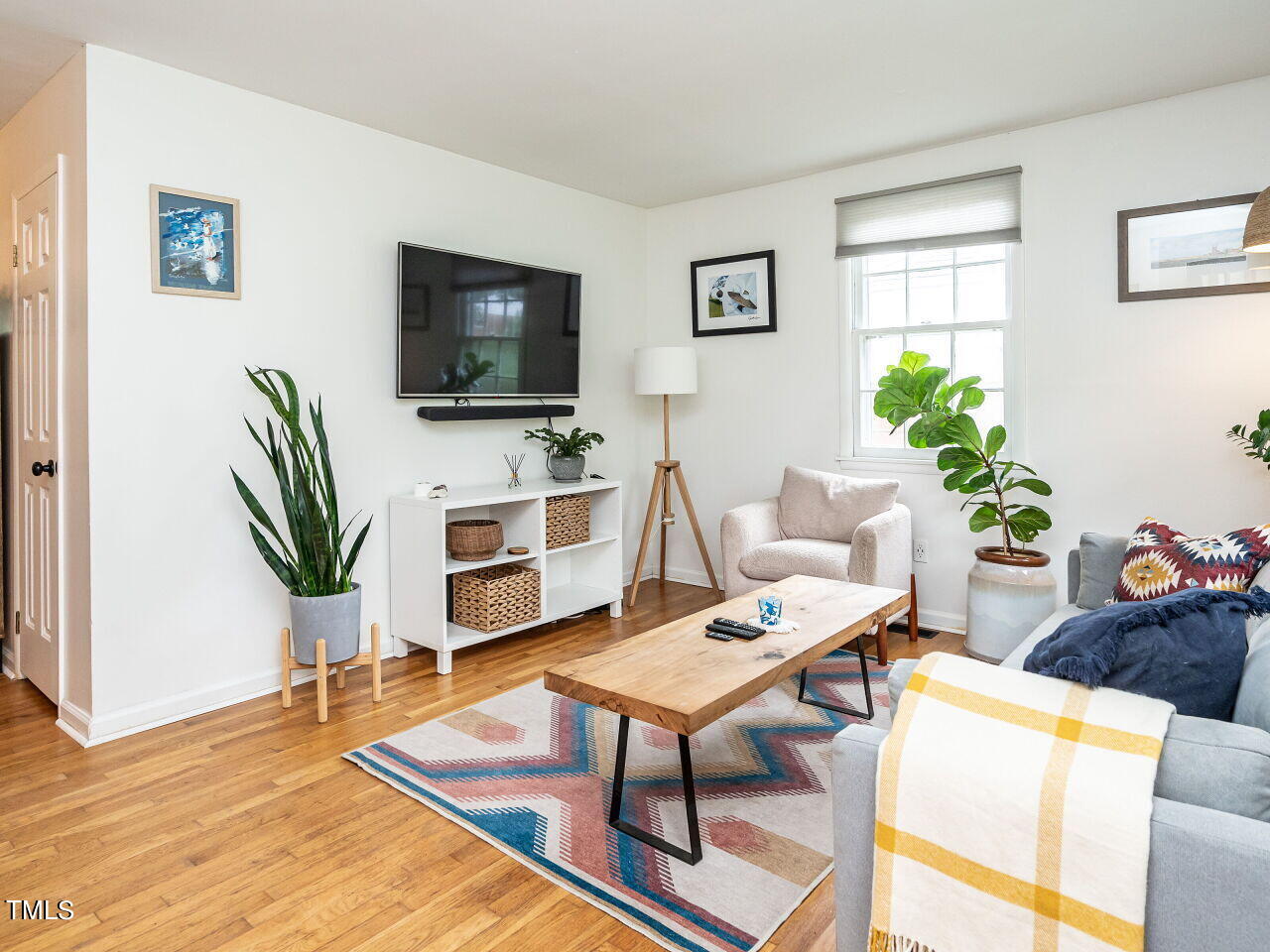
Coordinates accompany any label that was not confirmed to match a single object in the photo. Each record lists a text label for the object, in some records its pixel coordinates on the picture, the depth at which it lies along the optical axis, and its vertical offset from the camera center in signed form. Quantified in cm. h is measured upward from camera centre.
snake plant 292 -23
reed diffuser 422 -6
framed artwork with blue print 288 +78
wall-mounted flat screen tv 366 +63
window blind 379 +120
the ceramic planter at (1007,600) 341 -62
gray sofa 103 -50
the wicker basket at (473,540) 362 -39
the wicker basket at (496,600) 364 -67
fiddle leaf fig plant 351 +6
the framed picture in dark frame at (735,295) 461 +95
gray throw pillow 284 -41
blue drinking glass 254 -50
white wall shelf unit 346 -50
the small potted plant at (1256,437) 296 +7
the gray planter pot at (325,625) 298 -64
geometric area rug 185 -99
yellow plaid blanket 109 -52
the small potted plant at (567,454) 427 +0
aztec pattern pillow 235 -33
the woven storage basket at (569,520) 407 -34
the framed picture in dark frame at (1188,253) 321 +84
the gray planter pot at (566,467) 426 -7
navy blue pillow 131 -33
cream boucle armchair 353 -39
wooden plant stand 291 -82
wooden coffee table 194 -58
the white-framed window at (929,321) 390 +68
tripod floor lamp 454 +38
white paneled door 295 +7
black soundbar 377 +21
